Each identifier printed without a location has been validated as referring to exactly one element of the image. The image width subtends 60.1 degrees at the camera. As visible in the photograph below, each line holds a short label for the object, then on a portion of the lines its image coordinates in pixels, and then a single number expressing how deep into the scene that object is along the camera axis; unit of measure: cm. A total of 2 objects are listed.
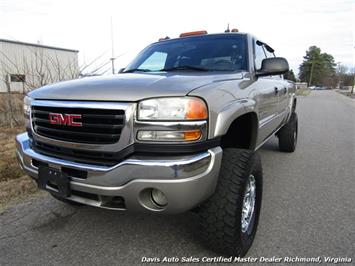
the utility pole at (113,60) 697
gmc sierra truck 191
